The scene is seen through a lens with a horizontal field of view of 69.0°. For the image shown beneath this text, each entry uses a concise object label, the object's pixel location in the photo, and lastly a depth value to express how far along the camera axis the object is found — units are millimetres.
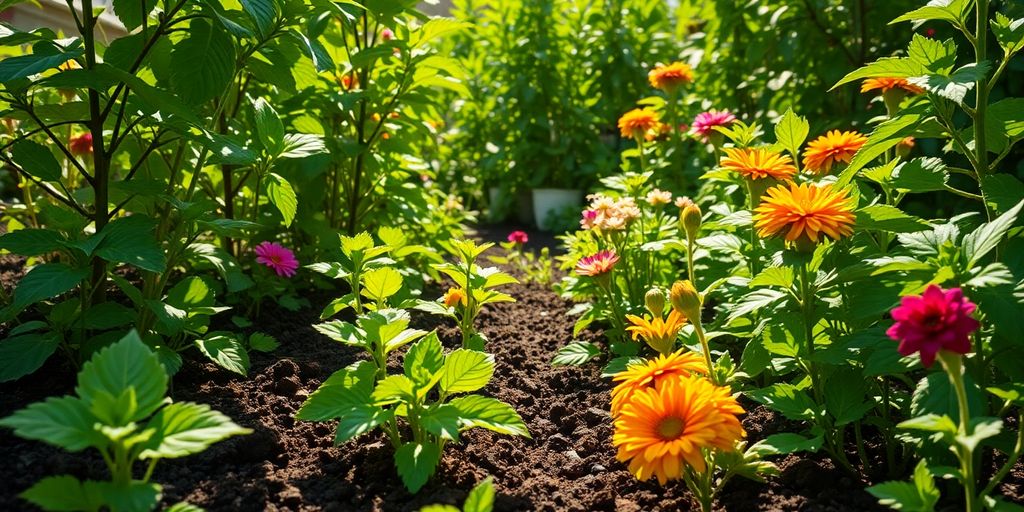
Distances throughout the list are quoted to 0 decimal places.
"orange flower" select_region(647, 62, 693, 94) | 2637
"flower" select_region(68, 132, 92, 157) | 2258
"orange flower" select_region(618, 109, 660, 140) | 2625
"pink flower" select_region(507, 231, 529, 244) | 3436
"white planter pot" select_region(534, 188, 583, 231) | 5160
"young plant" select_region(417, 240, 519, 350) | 1690
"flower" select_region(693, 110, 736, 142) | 2189
